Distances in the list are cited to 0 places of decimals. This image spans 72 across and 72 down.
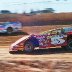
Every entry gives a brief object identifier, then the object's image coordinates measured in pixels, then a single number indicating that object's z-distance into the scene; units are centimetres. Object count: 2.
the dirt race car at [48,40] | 1700
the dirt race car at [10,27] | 2869
